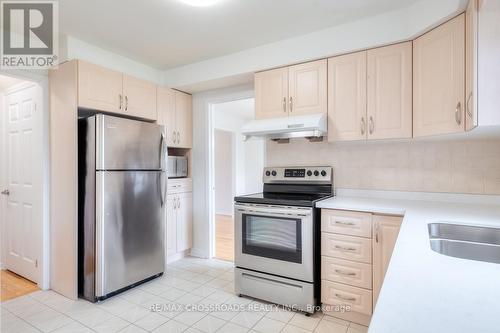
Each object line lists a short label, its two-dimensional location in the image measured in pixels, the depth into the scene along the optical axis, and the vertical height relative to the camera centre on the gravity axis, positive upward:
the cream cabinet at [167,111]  3.21 +0.62
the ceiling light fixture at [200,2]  1.93 +1.13
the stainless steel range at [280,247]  2.16 -0.68
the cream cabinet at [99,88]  2.44 +0.71
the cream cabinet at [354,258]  1.99 -0.70
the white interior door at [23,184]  2.69 -0.20
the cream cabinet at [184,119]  3.44 +0.58
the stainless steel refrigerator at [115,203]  2.37 -0.35
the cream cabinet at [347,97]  2.33 +0.57
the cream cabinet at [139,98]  2.82 +0.71
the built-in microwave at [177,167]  3.33 -0.03
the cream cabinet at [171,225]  3.30 -0.73
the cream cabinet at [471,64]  1.52 +0.58
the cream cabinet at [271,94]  2.66 +0.69
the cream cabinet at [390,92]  2.16 +0.58
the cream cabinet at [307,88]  2.49 +0.70
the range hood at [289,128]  2.35 +0.32
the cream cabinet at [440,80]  1.81 +0.59
